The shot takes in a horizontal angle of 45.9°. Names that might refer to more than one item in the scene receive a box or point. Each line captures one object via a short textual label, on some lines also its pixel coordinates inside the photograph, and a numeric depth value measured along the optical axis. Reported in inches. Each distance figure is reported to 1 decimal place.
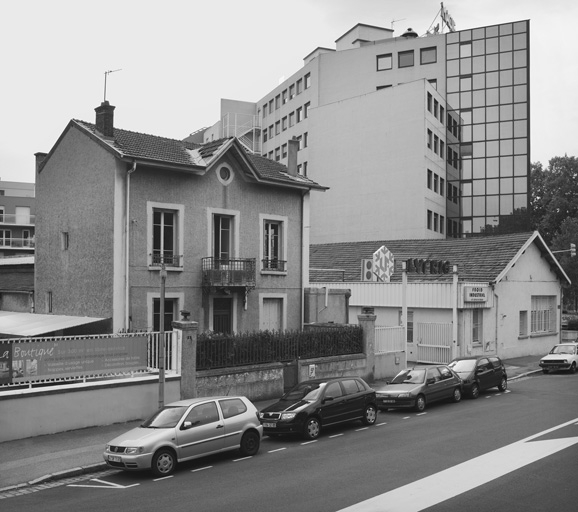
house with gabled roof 939.3
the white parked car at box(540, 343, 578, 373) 1277.1
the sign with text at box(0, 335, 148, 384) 689.6
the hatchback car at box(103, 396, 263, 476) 546.0
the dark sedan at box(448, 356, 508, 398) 967.0
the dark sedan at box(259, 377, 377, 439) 684.1
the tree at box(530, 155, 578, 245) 3238.2
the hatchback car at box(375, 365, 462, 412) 847.7
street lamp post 731.7
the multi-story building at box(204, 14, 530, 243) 2372.0
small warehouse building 1326.3
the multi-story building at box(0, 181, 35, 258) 2645.2
